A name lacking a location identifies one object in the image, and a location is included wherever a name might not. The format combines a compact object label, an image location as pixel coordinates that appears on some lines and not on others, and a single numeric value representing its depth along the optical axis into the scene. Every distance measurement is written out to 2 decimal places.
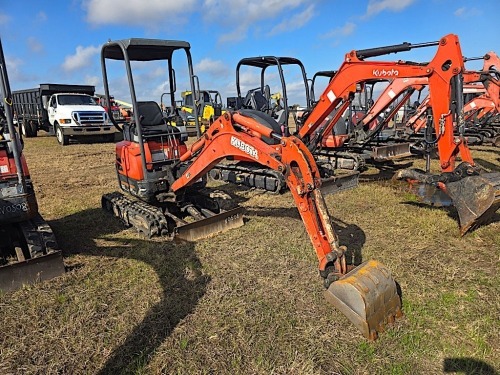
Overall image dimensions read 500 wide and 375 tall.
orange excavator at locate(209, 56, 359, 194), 7.46
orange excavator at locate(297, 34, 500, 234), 4.93
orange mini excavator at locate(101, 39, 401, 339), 3.21
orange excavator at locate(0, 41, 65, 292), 3.86
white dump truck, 16.39
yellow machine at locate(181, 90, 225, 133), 19.66
